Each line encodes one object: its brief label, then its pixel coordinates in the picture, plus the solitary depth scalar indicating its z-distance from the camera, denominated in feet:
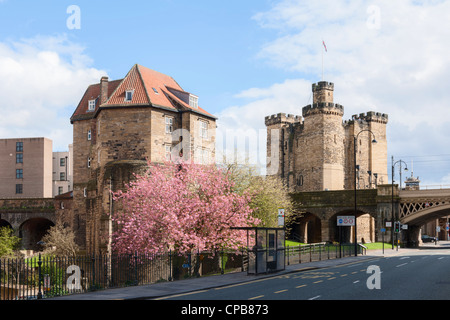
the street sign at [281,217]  94.22
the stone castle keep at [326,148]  281.13
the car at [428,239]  334.03
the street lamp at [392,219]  200.56
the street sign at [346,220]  135.85
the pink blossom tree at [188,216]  112.16
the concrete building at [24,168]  323.16
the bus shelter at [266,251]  83.76
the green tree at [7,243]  177.30
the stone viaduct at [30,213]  232.32
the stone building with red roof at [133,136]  161.48
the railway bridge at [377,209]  203.10
